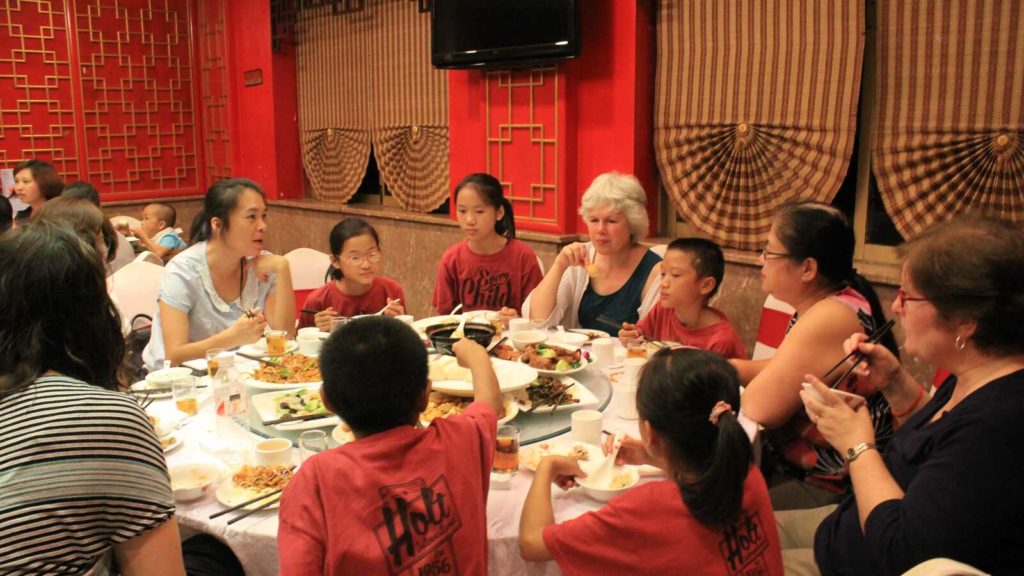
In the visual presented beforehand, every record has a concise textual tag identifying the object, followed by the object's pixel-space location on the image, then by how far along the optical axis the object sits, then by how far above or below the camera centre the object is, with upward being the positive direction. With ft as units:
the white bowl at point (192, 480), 5.49 -2.19
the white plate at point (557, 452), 5.92 -2.18
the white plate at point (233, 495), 5.41 -2.22
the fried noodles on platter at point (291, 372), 7.55 -1.94
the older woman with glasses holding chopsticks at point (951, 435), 4.36 -1.65
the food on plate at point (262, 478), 5.62 -2.18
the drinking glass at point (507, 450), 5.78 -2.04
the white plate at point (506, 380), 6.61 -1.84
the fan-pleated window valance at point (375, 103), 18.17 +1.66
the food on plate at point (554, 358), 7.70 -1.87
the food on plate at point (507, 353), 8.14 -1.91
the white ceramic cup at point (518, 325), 9.45 -1.86
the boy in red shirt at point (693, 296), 9.03 -1.48
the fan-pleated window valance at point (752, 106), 11.41 +0.94
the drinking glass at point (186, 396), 7.14 -2.02
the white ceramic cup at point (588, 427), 6.31 -2.05
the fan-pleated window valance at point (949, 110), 9.84 +0.70
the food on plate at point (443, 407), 6.38 -1.95
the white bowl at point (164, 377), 7.79 -2.02
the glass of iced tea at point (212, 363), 7.73 -1.86
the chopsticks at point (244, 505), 5.33 -2.23
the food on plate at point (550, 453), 5.94 -2.18
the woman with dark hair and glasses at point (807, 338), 6.97 -1.51
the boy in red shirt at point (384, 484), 4.40 -1.79
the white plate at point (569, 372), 7.55 -1.94
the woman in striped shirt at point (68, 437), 4.20 -1.41
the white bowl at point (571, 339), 9.15 -1.98
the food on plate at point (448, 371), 6.98 -1.78
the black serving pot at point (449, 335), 8.02 -1.73
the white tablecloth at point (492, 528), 5.13 -2.34
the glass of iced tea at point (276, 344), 8.51 -1.84
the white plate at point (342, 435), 5.92 -1.98
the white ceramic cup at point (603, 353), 8.41 -1.97
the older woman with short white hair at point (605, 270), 10.64 -1.39
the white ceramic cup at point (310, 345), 8.64 -1.88
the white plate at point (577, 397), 6.81 -2.03
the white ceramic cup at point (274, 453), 5.86 -2.07
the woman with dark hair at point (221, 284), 9.55 -1.42
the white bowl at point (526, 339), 8.55 -1.85
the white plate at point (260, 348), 8.64 -1.94
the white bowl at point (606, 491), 5.49 -2.23
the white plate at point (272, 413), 6.48 -2.02
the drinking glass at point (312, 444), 5.83 -2.00
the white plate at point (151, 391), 7.64 -2.11
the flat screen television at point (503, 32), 14.02 +2.57
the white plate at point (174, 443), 6.35 -2.18
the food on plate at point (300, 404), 6.72 -2.01
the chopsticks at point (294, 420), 6.48 -2.04
